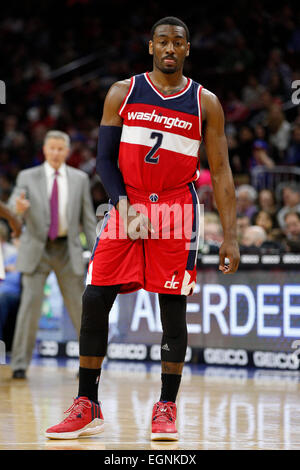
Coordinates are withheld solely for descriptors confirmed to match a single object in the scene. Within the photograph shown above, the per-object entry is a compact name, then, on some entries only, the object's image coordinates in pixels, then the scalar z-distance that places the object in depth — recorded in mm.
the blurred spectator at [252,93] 25995
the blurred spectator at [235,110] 25998
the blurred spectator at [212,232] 17055
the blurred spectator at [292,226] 17425
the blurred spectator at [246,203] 20625
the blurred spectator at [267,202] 20516
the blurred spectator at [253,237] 17047
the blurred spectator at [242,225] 18234
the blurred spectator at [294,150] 22891
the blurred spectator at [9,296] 18053
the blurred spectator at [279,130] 23766
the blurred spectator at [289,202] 19750
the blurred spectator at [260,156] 22984
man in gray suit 14852
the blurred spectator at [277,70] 25330
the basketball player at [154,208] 8648
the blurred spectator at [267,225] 18844
